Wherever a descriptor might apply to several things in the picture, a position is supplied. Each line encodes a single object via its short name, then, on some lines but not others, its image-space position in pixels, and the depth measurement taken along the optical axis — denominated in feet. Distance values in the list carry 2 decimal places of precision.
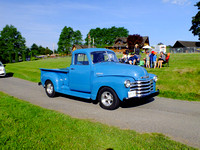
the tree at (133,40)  213.05
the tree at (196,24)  167.14
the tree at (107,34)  374.84
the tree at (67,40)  326.85
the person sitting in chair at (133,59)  42.90
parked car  57.82
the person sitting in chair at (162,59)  44.53
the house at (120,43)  261.03
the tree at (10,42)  259.80
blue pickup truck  19.30
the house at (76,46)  314.28
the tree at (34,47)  503.85
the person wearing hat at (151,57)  44.29
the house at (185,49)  138.82
